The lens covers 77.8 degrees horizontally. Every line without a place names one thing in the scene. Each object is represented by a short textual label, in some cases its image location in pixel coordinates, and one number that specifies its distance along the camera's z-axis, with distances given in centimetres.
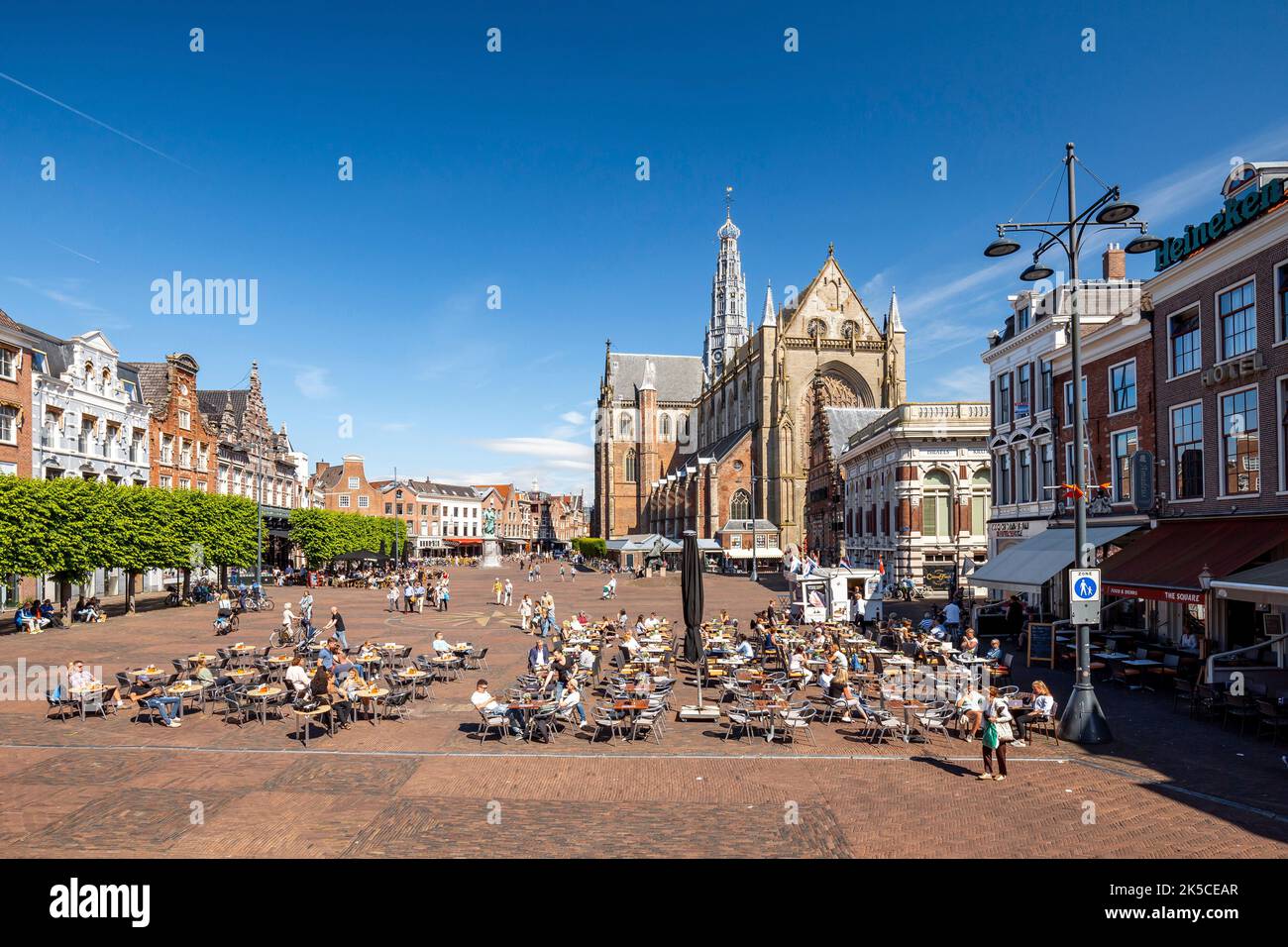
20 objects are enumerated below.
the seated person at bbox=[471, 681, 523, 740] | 1430
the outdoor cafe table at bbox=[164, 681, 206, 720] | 1613
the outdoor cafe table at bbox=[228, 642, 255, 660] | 2044
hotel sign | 1798
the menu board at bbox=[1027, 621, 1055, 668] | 2170
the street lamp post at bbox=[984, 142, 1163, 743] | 1370
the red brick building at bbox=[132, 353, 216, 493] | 4916
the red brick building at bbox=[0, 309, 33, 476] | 3597
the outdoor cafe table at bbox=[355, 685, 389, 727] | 1568
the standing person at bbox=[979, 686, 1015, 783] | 1156
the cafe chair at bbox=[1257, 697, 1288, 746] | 1318
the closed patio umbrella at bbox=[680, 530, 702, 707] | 2041
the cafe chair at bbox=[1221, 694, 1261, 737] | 1398
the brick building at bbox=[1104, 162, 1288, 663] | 1752
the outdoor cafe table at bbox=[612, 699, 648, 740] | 1478
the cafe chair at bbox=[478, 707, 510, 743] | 1432
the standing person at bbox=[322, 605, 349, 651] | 2402
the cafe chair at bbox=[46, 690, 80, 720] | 1562
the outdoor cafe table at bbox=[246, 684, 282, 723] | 1582
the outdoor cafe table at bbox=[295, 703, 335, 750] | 1406
